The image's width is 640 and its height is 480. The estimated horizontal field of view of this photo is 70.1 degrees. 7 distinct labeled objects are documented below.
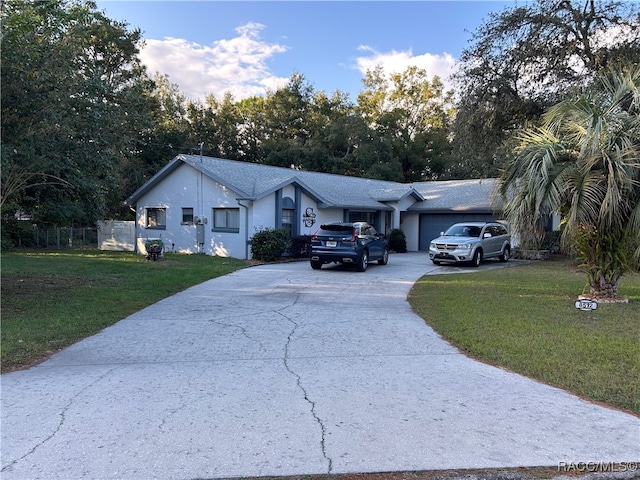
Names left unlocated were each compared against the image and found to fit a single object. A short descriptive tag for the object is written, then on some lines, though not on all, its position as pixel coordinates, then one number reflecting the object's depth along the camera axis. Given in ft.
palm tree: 31.09
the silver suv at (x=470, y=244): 60.64
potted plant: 62.59
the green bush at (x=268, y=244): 63.93
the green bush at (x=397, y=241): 85.81
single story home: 68.85
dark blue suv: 53.47
